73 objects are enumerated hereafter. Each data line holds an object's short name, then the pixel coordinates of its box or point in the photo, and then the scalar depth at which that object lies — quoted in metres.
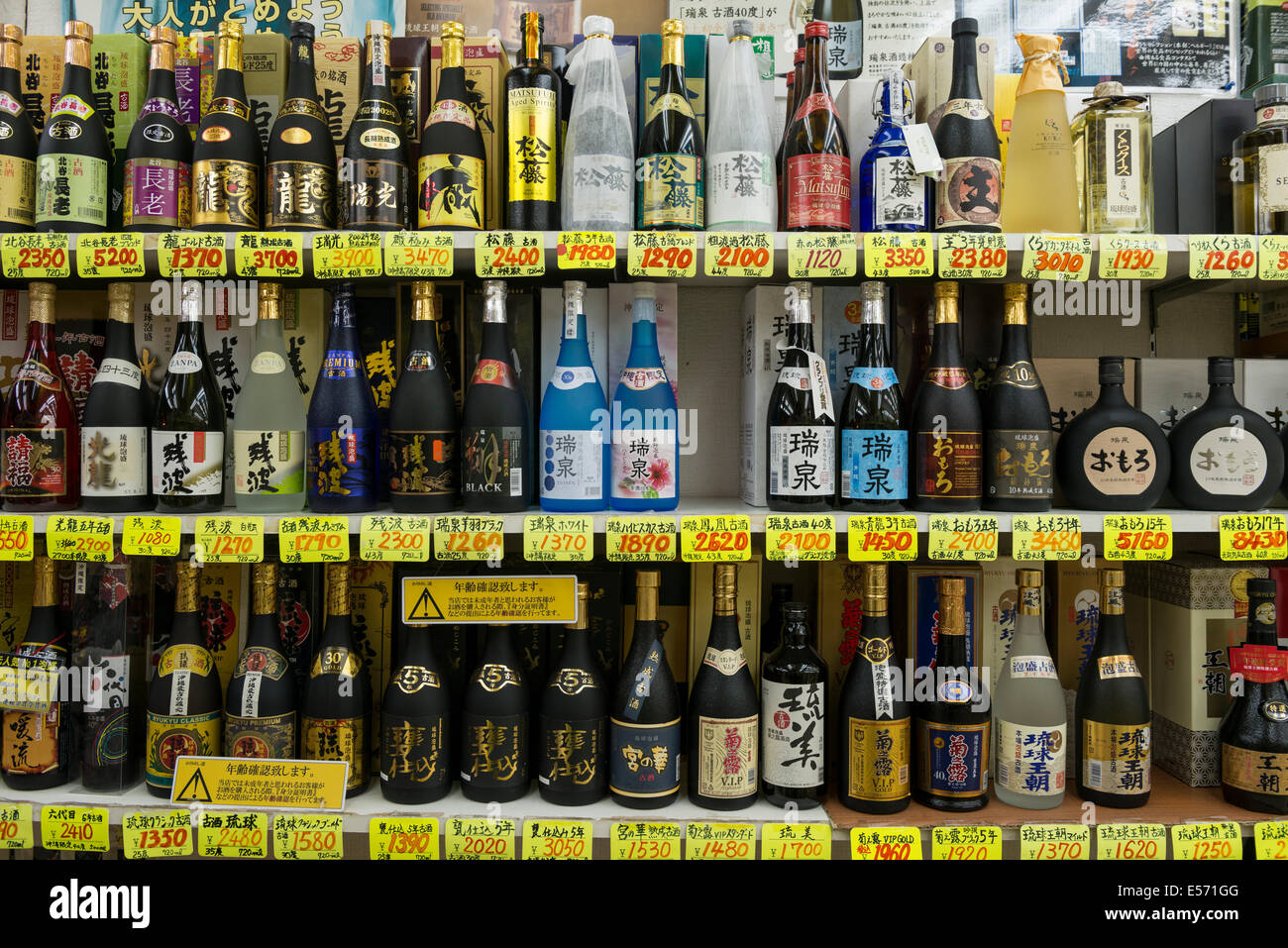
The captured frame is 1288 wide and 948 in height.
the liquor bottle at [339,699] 1.29
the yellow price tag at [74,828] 1.20
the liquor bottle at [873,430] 1.26
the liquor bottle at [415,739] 1.26
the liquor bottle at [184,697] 1.27
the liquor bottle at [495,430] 1.26
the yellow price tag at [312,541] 1.17
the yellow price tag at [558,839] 1.17
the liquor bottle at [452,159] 1.25
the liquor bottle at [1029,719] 1.26
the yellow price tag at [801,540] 1.18
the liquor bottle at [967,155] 1.25
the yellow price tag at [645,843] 1.18
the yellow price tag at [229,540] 1.18
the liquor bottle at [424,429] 1.27
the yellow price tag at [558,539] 1.17
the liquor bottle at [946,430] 1.26
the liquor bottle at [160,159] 1.27
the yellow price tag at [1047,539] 1.19
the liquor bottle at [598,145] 1.23
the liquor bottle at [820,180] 1.23
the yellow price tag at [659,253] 1.18
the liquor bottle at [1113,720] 1.28
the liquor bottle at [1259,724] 1.25
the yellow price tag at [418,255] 1.20
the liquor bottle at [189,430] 1.26
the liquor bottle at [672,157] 1.24
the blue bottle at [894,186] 1.25
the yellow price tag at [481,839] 1.18
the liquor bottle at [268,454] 1.29
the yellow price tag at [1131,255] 1.20
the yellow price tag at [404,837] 1.19
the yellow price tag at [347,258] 1.20
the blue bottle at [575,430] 1.25
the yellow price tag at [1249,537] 1.22
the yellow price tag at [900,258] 1.19
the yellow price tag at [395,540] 1.17
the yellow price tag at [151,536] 1.18
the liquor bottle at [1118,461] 1.30
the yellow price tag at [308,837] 1.18
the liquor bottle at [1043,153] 1.33
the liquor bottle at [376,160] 1.26
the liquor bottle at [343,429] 1.27
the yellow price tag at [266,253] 1.20
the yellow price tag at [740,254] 1.19
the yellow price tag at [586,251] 1.19
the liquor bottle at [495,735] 1.27
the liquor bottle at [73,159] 1.26
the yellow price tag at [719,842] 1.17
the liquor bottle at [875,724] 1.25
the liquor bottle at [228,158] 1.26
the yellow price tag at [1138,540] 1.20
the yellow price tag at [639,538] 1.19
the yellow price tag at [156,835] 1.19
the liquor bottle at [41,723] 1.29
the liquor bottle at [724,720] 1.25
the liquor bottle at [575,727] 1.26
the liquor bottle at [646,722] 1.25
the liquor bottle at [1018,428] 1.26
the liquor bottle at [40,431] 1.29
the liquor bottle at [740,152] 1.24
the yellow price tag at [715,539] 1.18
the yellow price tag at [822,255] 1.19
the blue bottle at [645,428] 1.27
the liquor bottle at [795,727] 1.26
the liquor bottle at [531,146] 1.28
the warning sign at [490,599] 1.28
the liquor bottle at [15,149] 1.29
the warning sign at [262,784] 1.23
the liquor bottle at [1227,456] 1.30
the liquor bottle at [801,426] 1.26
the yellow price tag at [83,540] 1.19
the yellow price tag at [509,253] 1.20
